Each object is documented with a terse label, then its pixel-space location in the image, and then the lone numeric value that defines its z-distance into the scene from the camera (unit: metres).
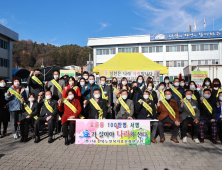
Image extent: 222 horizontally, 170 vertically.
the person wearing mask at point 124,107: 6.00
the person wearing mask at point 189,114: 5.87
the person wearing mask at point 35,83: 6.55
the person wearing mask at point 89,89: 6.62
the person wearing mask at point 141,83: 7.17
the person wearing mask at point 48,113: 5.79
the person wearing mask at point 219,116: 5.85
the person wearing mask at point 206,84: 7.29
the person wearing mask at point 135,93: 6.69
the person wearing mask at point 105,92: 6.68
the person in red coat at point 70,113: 5.59
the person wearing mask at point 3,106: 6.49
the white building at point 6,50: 30.34
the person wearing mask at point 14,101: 6.32
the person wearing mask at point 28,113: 5.90
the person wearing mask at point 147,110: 5.97
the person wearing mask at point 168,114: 5.87
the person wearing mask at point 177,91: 7.04
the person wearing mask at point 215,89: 6.66
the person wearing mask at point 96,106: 5.96
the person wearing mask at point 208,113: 5.79
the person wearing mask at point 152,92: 6.77
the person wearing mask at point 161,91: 7.00
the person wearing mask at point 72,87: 6.33
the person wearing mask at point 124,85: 6.87
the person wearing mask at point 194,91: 6.58
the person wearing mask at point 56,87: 6.71
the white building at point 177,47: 35.28
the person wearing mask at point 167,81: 8.01
